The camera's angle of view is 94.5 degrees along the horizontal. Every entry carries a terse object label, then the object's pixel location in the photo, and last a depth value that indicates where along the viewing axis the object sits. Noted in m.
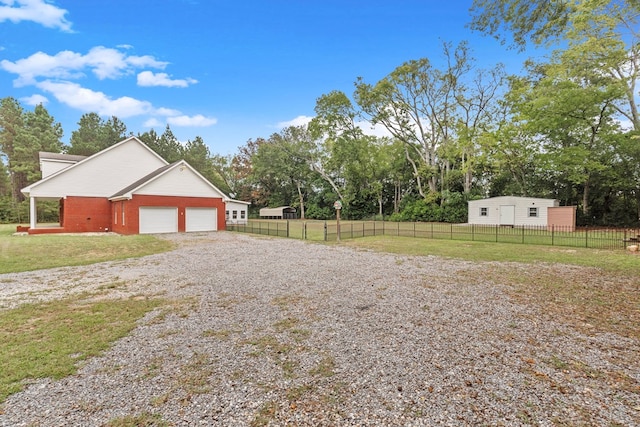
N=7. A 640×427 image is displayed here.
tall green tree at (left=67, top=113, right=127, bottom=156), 40.74
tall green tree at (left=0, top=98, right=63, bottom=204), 36.44
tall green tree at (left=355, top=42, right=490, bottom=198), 31.00
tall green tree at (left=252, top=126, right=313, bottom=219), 48.88
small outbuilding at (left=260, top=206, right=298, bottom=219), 49.41
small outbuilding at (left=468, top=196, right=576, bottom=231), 22.61
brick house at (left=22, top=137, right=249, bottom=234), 19.81
